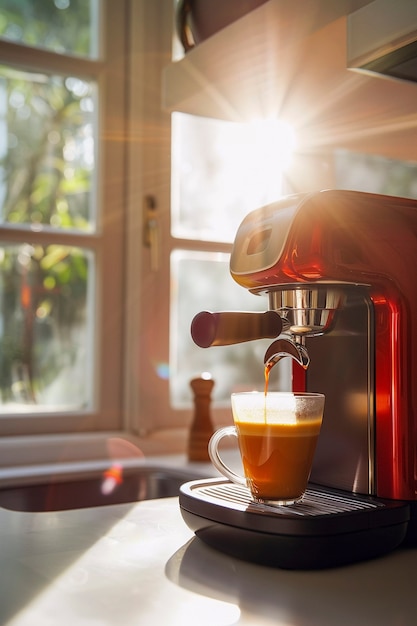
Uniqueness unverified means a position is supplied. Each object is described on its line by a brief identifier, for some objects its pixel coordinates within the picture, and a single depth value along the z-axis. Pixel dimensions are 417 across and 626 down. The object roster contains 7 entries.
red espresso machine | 0.71
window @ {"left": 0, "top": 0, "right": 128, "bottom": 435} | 1.54
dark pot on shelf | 1.03
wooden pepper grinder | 1.39
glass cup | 0.75
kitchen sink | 1.23
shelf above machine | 0.89
